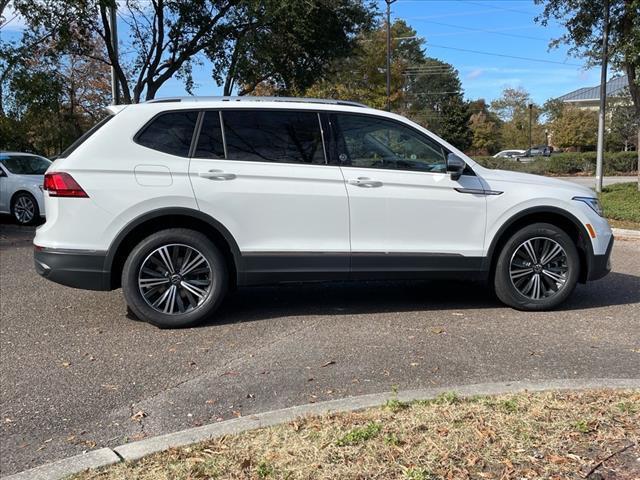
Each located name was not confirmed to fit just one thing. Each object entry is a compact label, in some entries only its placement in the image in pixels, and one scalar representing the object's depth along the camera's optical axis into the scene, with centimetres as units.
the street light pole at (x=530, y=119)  6949
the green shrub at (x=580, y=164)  3853
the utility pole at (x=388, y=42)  2674
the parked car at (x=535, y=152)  5039
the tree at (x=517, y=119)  7712
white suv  521
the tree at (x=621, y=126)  4881
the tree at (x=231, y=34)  1609
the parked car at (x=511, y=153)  5719
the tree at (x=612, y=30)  1366
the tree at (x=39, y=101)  1579
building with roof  8150
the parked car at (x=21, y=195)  1269
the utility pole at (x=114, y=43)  1664
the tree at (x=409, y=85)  3656
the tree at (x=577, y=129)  6550
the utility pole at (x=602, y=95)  1513
